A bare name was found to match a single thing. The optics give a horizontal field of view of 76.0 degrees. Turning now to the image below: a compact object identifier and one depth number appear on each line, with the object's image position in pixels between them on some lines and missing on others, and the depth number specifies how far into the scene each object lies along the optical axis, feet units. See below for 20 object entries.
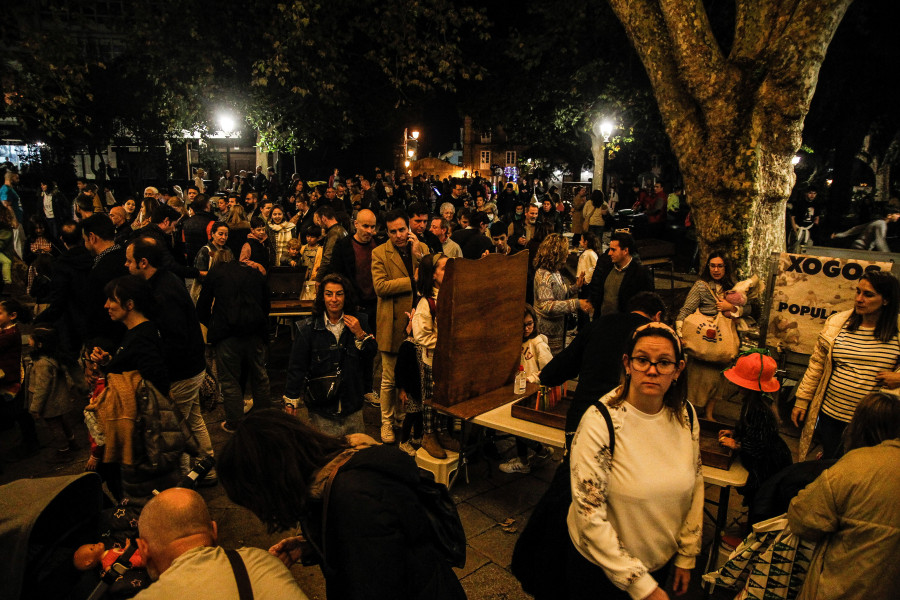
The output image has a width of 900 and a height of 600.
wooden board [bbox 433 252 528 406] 13.98
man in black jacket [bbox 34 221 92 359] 16.60
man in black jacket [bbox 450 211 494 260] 21.10
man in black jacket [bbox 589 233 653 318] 19.07
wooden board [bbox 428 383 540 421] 14.03
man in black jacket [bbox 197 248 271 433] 16.65
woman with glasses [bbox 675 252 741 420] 18.40
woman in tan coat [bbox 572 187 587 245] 49.78
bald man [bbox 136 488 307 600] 5.45
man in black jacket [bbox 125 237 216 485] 14.16
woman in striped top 12.69
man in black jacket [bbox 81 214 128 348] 14.70
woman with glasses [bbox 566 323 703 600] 7.48
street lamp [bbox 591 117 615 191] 76.18
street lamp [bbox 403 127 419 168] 115.44
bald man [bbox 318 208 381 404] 19.58
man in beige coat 17.90
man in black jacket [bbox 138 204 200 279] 19.66
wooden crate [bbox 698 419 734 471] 11.35
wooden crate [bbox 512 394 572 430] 13.35
